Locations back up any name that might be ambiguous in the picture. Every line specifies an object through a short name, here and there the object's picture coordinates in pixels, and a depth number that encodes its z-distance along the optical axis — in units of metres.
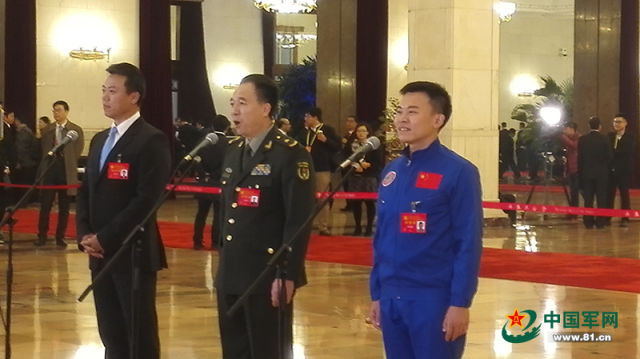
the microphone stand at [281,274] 4.97
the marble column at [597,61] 26.47
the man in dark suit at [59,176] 15.27
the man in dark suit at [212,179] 13.91
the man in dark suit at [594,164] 18.80
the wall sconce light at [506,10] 30.12
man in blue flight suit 4.63
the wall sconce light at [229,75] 32.62
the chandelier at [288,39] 35.75
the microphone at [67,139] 6.49
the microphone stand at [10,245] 6.72
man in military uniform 5.50
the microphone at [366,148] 4.82
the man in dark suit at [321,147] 16.92
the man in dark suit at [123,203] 6.07
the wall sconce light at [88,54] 22.56
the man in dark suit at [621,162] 19.41
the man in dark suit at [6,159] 16.11
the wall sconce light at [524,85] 37.11
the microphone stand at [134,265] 5.67
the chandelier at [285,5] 27.39
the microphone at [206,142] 5.54
